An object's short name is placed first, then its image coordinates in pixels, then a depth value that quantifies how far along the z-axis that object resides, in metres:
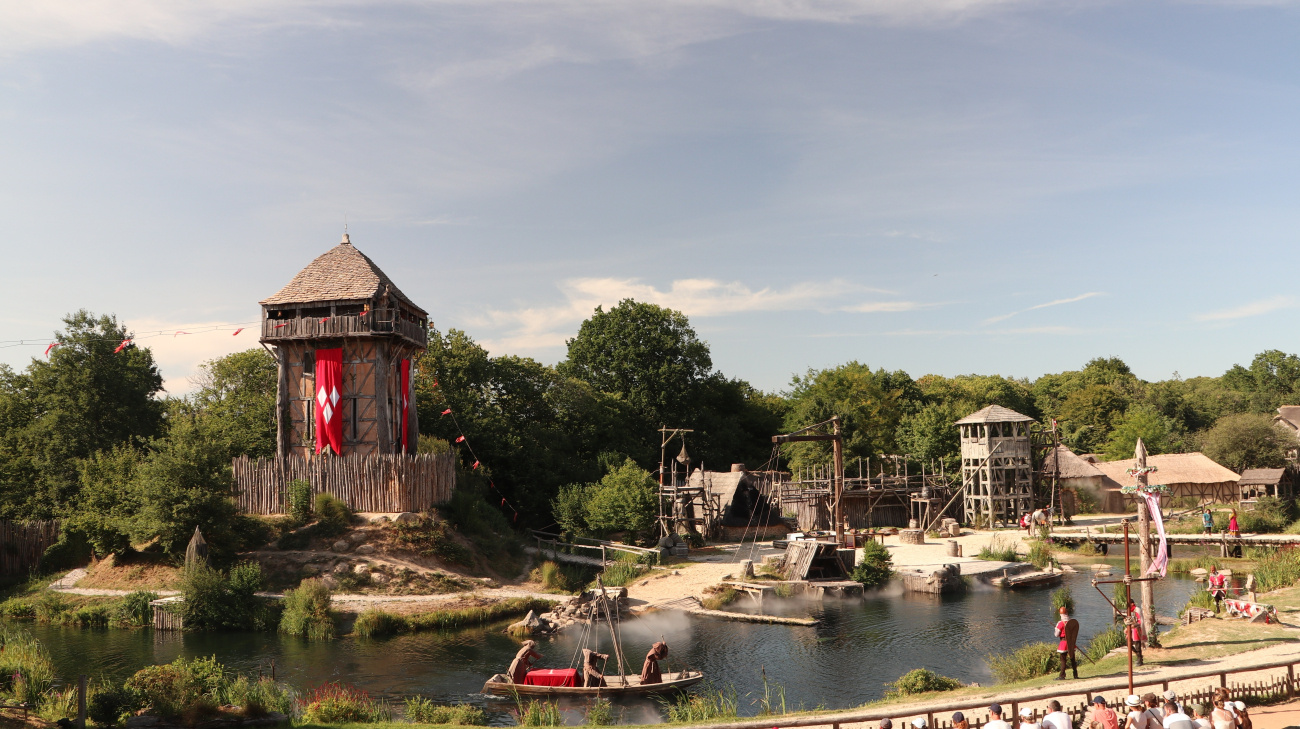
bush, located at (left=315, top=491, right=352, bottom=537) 33.00
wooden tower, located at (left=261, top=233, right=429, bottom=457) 36.69
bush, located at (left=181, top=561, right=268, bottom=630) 26.69
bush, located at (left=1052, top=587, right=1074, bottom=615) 23.09
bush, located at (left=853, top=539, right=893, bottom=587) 32.22
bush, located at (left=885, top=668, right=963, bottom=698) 16.91
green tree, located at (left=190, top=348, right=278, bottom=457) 40.94
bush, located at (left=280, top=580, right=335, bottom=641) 26.14
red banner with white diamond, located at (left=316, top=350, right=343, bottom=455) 36.94
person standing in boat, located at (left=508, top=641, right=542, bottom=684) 19.36
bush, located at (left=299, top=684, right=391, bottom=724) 15.56
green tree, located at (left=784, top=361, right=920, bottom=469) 56.59
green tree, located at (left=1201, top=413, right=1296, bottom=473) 54.25
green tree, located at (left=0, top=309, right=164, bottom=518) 35.62
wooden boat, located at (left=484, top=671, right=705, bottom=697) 18.58
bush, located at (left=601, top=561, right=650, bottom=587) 32.47
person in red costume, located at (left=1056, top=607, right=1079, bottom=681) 16.45
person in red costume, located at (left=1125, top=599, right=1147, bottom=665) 16.79
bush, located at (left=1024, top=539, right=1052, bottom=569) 35.00
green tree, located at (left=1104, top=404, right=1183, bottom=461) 62.71
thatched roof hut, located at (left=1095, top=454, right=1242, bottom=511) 52.97
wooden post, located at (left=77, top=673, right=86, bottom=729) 13.27
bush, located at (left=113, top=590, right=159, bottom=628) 27.02
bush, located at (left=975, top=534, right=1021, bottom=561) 36.15
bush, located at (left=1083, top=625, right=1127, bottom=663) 19.34
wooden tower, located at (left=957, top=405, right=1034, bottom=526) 48.16
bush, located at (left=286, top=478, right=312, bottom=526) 33.41
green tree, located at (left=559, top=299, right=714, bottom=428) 55.22
